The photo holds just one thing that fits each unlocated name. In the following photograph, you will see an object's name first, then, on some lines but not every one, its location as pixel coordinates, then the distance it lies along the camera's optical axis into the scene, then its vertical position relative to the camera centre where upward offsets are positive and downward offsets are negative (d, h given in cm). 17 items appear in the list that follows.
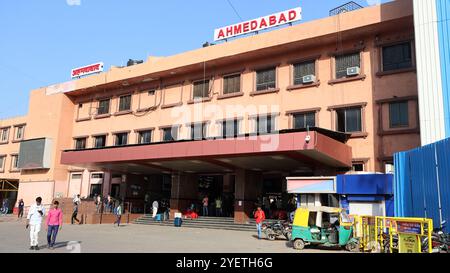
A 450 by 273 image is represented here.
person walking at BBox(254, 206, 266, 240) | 1966 -26
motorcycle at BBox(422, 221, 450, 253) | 1139 -69
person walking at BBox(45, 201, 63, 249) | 1360 -48
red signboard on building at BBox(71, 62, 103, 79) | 3662 +1212
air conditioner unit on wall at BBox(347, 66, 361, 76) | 2355 +807
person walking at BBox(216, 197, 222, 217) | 2922 +29
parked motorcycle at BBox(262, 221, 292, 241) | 1857 -76
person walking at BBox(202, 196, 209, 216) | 2904 +32
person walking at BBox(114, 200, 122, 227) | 2647 -27
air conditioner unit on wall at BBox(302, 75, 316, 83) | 2509 +805
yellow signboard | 1117 -71
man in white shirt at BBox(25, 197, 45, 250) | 1330 -49
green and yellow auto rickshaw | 1486 -50
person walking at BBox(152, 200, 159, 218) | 2948 +9
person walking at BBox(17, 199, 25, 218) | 3645 -29
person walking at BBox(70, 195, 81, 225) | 2772 -35
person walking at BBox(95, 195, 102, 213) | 2937 +28
